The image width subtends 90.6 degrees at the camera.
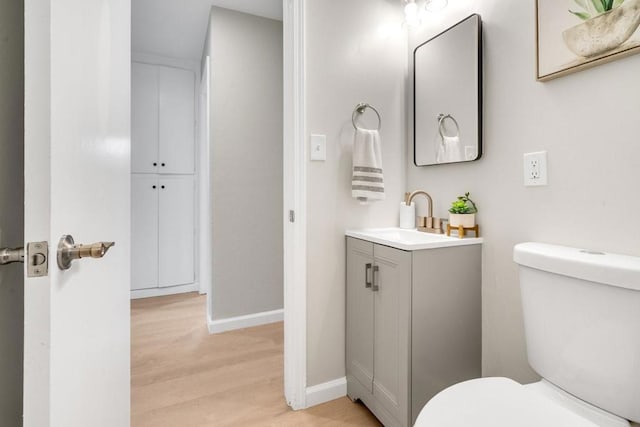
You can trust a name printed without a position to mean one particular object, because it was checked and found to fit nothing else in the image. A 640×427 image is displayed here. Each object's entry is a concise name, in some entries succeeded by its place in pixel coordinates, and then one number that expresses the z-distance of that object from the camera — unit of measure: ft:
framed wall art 2.94
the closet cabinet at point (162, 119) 10.00
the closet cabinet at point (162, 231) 10.12
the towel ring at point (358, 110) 5.25
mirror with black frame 4.44
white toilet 2.49
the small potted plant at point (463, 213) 4.49
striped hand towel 5.06
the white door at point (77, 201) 1.76
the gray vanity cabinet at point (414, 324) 3.91
